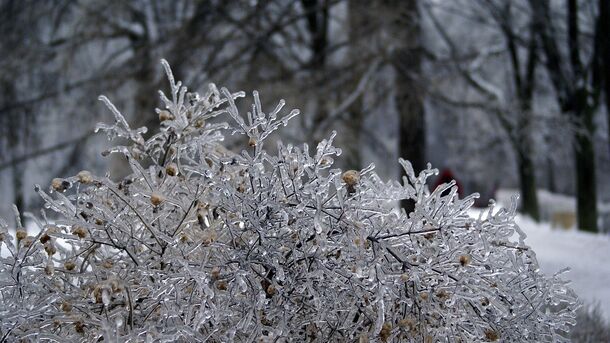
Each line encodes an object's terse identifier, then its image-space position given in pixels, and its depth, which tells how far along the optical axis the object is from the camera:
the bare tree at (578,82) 13.91
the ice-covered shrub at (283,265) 2.31
